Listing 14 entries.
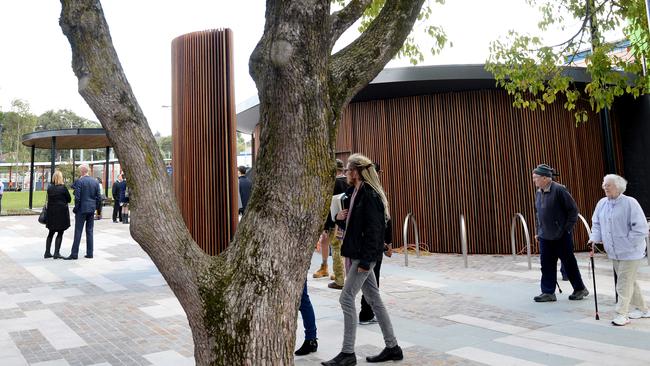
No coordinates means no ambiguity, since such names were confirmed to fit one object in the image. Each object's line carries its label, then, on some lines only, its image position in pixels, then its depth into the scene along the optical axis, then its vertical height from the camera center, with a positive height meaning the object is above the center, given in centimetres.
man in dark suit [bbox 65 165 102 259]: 1105 +57
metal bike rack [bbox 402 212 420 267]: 985 -62
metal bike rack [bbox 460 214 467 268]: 922 -48
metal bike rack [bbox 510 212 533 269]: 862 -72
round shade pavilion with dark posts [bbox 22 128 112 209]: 2222 +439
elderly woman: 535 -33
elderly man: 648 -31
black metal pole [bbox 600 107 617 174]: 1118 +150
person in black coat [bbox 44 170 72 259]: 1109 +55
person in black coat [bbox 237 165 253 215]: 866 +62
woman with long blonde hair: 429 -30
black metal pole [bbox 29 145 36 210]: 2655 +305
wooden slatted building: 1141 +137
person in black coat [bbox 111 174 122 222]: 1939 +130
